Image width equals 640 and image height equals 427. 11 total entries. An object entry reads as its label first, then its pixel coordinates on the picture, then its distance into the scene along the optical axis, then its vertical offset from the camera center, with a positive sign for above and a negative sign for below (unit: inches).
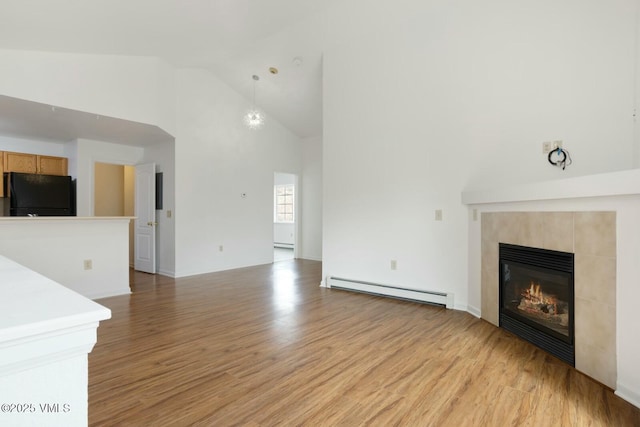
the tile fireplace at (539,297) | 102.0 -29.1
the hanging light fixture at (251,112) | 274.5 +81.6
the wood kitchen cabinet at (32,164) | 221.3 +33.4
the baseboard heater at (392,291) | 161.8 -42.1
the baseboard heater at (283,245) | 421.1 -42.3
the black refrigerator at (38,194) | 217.4 +11.8
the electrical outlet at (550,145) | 134.5 +27.2
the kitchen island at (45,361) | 23.7 -11.2
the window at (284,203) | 426.3 +11.8
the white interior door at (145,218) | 244.2 -4.4
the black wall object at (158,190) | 244.2 +16.2
